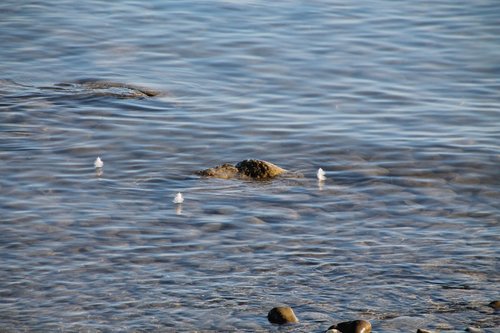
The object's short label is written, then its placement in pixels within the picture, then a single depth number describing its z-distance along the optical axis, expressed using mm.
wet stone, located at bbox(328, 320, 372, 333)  13023
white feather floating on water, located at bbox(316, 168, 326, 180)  20681
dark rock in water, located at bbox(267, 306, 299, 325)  13602
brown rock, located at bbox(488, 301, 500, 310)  14133
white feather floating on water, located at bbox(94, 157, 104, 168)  21047
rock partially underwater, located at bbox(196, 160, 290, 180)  20406
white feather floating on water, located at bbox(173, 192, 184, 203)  18922
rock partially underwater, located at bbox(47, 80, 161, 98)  26344
